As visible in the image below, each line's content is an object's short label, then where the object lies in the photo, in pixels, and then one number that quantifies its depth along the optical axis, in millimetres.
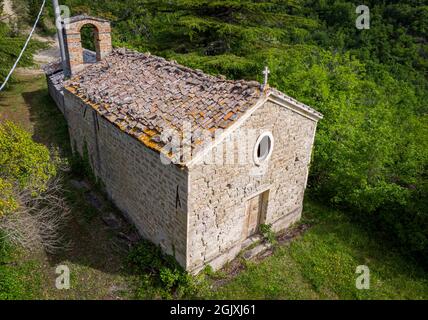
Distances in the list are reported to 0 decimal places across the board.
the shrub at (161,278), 8031
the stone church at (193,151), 7348
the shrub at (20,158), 7645
